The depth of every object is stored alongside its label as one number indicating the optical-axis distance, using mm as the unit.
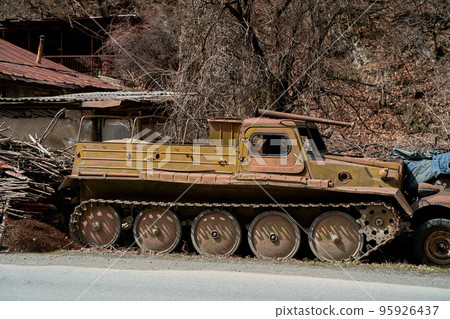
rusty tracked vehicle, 9078
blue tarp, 9320
